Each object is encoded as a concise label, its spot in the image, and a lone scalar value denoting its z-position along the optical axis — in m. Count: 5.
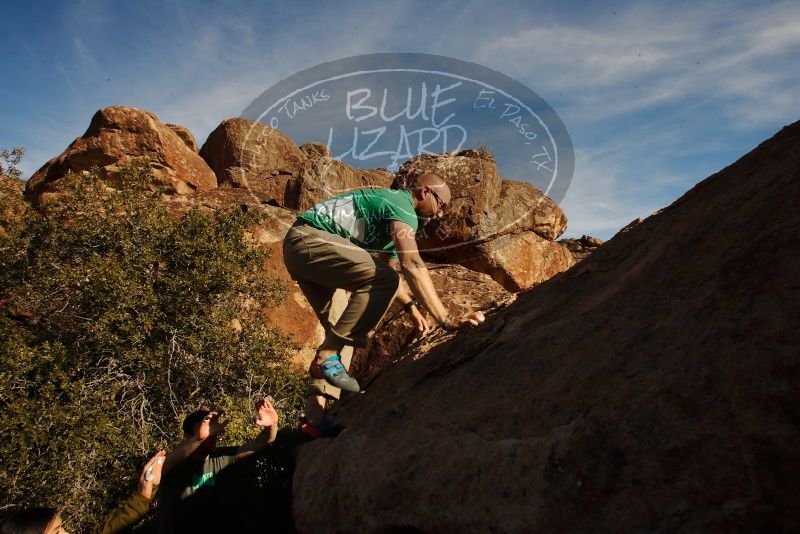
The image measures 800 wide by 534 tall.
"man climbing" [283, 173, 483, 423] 4.83
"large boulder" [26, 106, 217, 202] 24.55
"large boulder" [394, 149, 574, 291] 14.76
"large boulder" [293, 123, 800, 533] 2.01
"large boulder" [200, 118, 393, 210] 21.44
